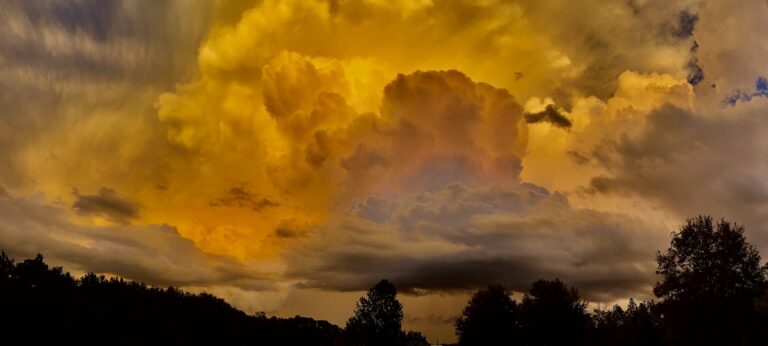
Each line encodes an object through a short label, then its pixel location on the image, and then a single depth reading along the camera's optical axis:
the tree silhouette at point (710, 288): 59.84
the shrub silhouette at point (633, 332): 106.50
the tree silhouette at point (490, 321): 107.38
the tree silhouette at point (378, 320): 122.50
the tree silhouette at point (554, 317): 98.31
